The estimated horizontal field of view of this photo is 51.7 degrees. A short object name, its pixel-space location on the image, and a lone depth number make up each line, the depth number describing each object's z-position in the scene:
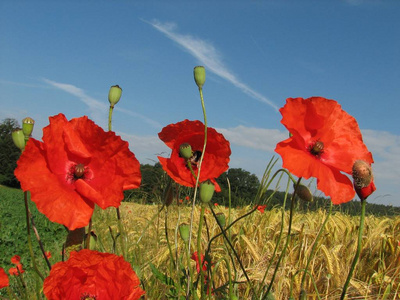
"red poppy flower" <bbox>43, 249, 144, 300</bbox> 0.24
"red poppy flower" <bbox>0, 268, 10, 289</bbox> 0.33
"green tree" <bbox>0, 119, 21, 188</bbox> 9.56
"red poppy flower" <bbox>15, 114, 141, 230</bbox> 0.24
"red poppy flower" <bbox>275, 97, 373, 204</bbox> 0.27
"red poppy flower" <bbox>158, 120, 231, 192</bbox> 0.31
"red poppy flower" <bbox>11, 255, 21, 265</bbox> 0.65
